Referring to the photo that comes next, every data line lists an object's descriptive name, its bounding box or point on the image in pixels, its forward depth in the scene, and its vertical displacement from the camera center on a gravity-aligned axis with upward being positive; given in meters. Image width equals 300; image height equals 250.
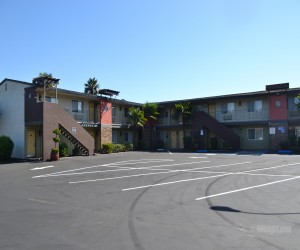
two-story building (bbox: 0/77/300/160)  25.45 +1.97
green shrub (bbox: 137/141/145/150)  38.06 -0.51
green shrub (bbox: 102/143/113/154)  31.64 -0.67
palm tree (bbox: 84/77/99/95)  62.72 +11.32
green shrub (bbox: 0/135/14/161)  23.86 -0.32
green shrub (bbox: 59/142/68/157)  26.73 -0.68
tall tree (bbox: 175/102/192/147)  35.16 +3.30
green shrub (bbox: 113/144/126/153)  33.10 -0.73
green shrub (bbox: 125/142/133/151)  35.33 -0.57
